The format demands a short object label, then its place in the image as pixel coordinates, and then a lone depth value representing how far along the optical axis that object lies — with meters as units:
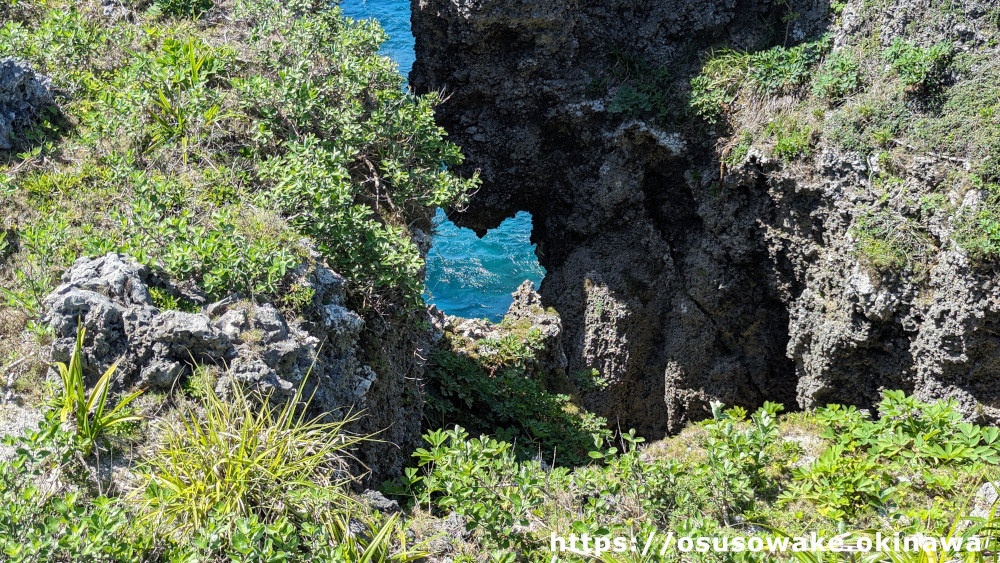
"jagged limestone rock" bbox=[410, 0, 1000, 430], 7.43
